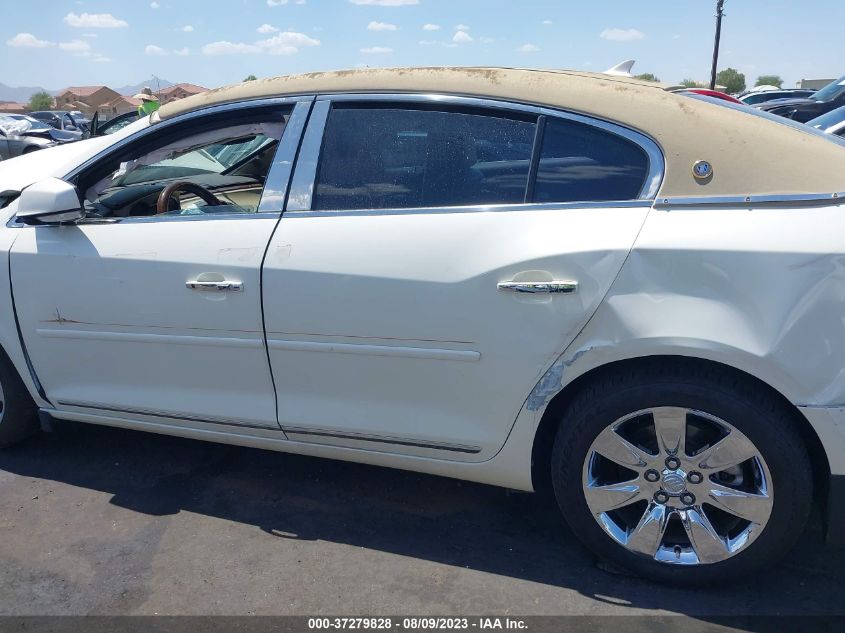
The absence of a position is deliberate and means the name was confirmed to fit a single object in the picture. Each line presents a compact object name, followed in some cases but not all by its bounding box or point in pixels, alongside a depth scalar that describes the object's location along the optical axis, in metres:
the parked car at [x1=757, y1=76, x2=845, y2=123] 11.99
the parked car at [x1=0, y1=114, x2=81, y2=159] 19.69
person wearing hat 8.89
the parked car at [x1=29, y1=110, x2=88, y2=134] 30.76
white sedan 2.22
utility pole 35.98
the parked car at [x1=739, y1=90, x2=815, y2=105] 26.10
